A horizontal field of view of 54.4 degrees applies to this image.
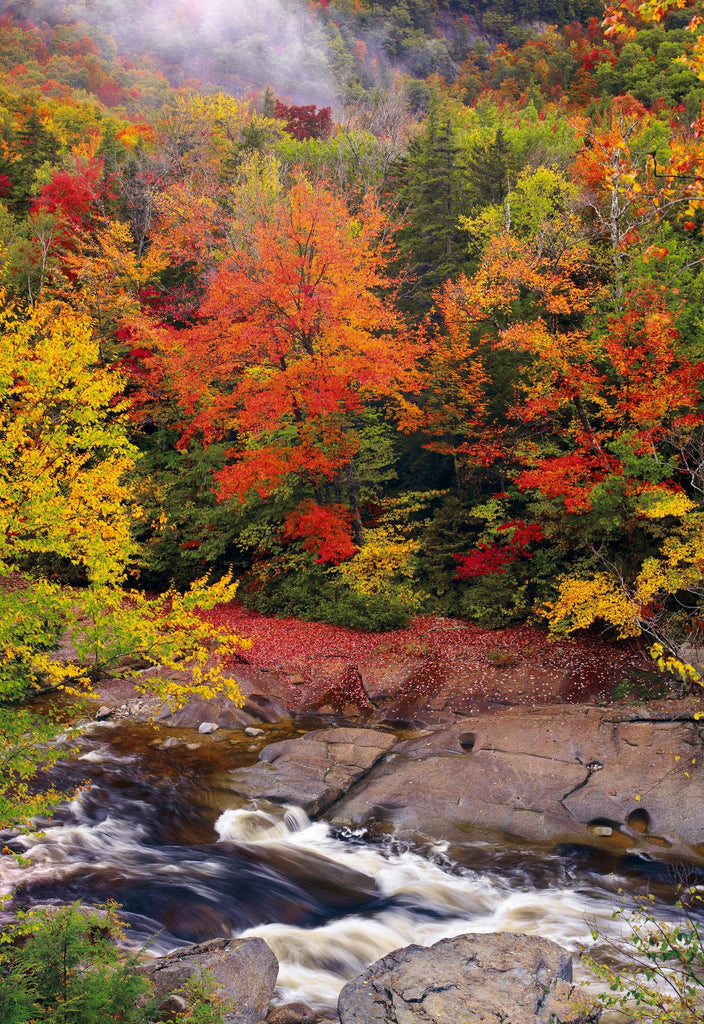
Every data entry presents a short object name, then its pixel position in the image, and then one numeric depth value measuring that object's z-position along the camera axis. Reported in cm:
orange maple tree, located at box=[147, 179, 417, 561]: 1898
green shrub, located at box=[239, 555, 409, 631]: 1989
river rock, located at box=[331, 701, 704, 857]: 1112
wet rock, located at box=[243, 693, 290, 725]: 1611
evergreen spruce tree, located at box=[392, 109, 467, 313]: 3125
